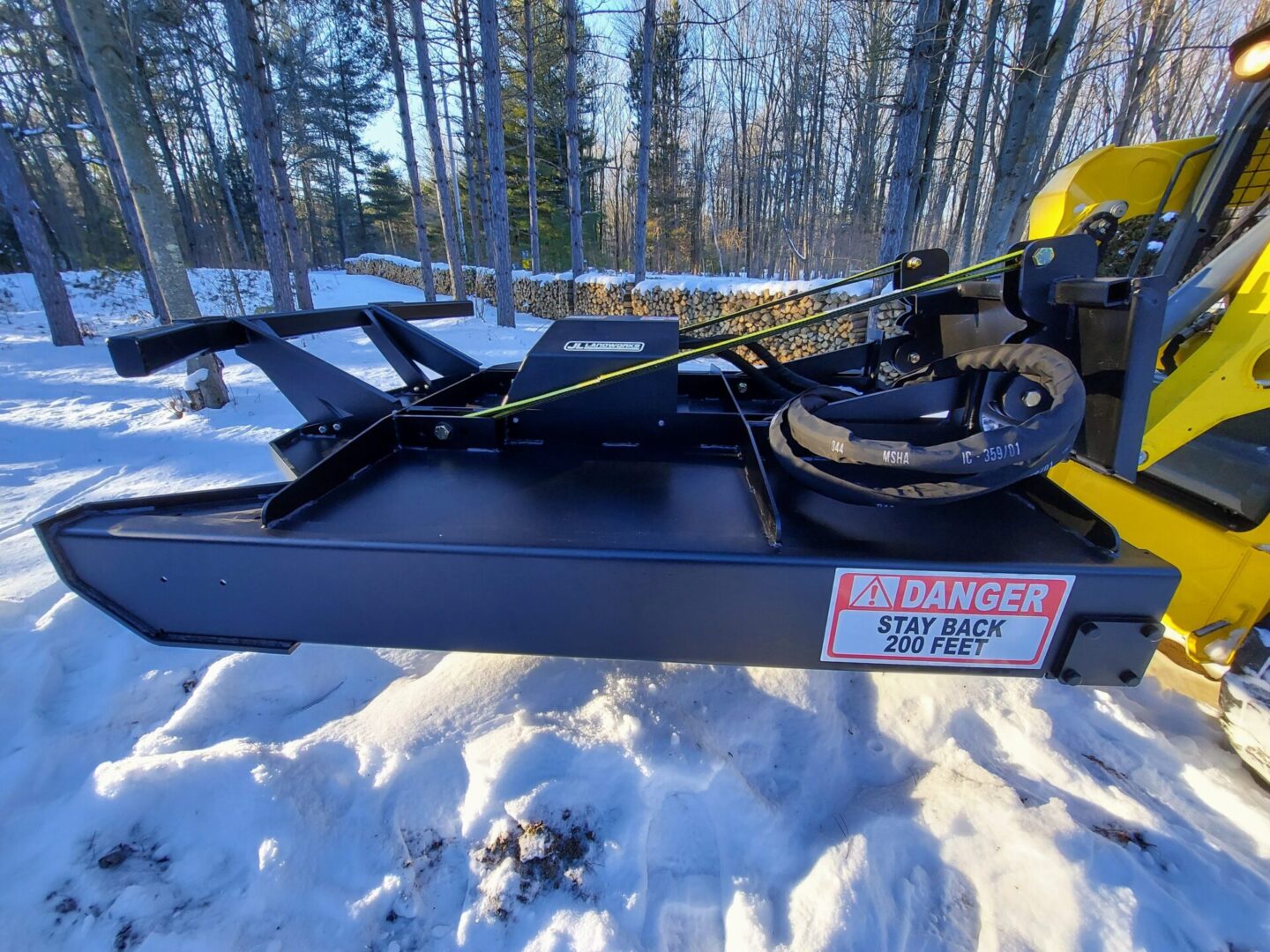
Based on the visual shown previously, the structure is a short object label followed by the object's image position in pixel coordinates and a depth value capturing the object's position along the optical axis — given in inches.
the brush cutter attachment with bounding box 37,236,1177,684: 45.6
